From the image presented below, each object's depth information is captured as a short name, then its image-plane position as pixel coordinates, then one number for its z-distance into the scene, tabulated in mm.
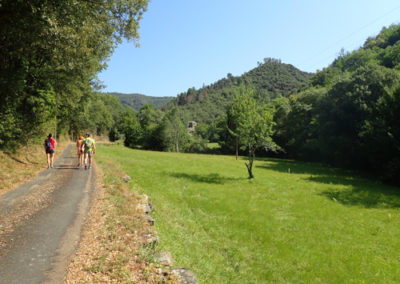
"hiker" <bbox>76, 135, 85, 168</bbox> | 20442
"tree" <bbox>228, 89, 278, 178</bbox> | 26375
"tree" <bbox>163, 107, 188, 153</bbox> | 89000
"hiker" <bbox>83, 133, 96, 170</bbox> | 18983
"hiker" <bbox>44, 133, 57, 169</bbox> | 18361
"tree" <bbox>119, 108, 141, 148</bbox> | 99188
